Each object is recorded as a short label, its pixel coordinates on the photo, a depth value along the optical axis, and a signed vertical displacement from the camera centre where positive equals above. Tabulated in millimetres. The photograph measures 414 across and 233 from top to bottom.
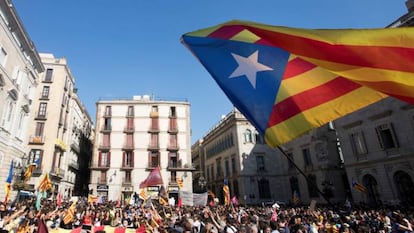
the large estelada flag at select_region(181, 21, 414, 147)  3068 +1673
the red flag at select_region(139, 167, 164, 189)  20109 +1488
